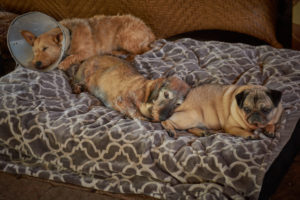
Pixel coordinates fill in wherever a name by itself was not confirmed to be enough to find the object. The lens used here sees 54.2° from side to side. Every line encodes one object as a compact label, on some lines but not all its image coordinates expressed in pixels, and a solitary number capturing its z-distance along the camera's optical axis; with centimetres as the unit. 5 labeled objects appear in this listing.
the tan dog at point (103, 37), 384
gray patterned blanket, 212
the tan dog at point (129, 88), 267
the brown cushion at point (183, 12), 388
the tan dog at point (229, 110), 231
